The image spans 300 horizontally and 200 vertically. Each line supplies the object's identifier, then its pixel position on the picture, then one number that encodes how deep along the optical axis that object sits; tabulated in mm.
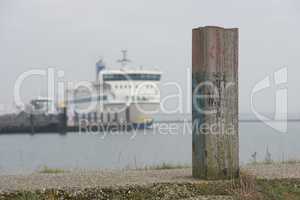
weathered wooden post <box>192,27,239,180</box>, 9195
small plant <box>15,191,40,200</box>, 7880
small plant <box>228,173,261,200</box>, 8102
